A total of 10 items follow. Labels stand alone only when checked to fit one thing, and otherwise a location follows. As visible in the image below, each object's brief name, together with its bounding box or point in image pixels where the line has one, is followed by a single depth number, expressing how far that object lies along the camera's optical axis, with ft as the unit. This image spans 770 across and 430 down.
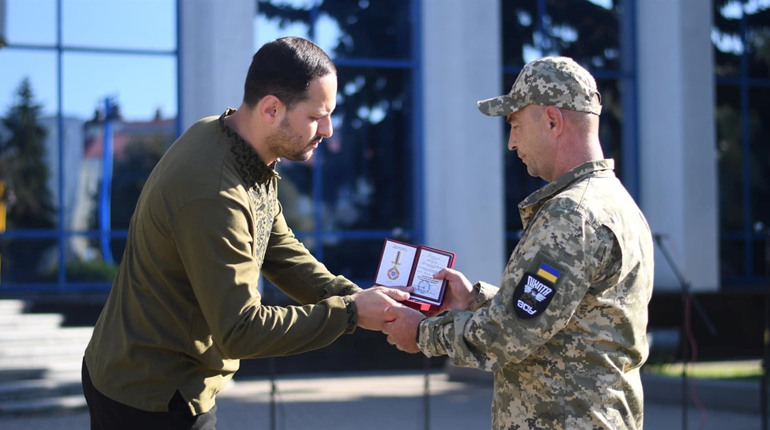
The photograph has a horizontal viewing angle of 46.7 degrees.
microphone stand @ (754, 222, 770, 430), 24.36
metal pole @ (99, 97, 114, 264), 42.86
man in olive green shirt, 9.39
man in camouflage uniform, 9.41
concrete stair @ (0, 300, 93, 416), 32.01
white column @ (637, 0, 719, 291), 47.44
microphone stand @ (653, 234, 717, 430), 24.64
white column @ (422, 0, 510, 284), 43.50
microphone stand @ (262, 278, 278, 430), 21.79
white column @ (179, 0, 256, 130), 40.70
